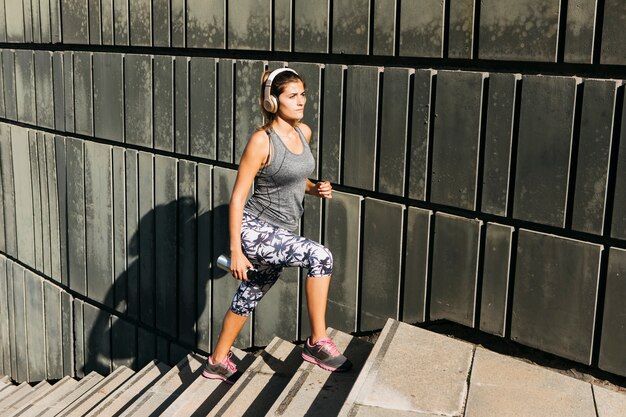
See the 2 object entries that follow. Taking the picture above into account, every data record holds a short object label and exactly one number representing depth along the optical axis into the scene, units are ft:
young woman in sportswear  12.87
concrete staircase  11.51
